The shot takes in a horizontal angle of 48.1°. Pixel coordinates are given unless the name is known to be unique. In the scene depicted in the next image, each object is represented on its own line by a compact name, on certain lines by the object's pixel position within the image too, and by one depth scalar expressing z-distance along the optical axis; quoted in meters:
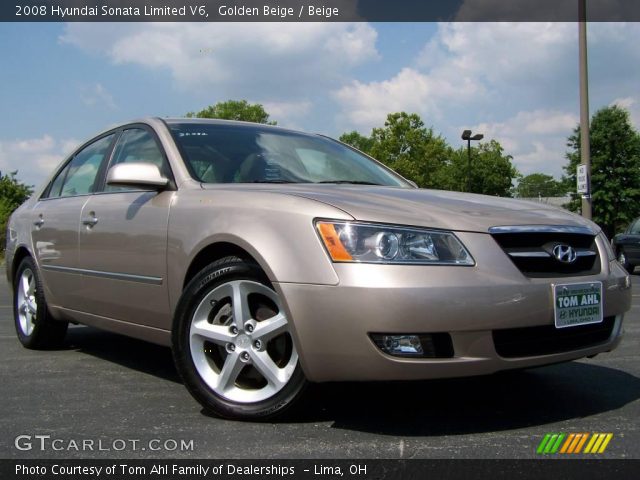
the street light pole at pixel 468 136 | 31.94
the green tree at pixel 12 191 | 37.21
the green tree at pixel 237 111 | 71.75
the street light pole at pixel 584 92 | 15.57
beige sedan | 2.82
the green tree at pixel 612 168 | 39.92
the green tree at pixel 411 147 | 50.91
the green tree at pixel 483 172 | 49.81
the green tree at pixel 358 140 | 85.62
